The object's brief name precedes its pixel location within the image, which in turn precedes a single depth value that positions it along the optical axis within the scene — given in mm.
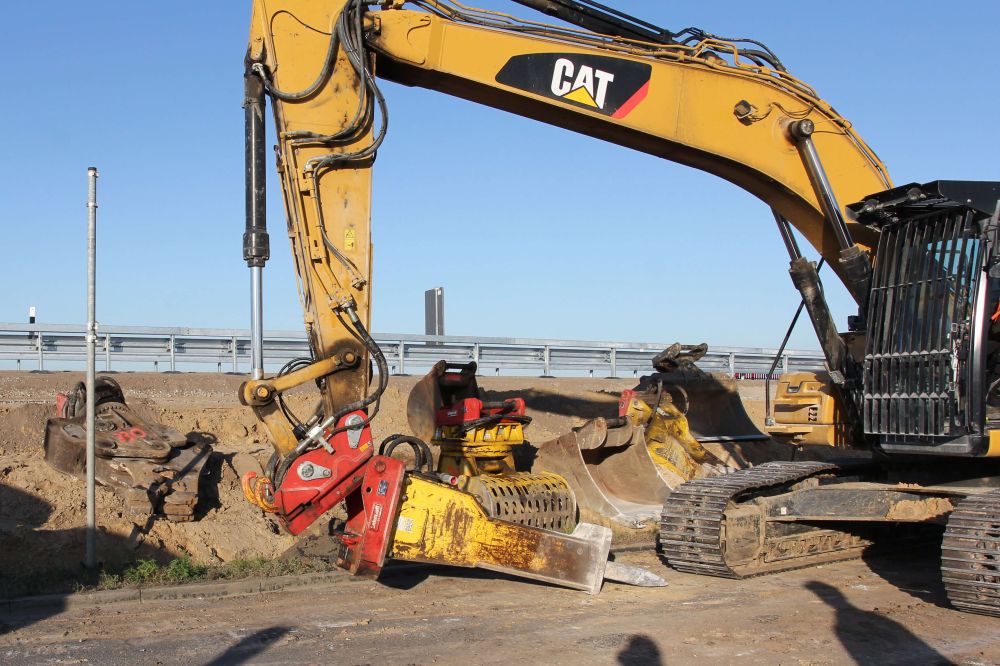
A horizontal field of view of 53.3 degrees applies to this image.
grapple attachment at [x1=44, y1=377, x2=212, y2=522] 8117
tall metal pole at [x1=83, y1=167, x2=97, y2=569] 6949
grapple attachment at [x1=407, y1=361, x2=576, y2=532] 7652
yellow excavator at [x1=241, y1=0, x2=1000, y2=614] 6371
